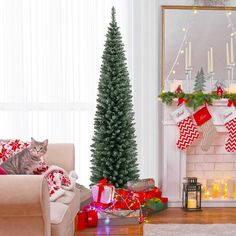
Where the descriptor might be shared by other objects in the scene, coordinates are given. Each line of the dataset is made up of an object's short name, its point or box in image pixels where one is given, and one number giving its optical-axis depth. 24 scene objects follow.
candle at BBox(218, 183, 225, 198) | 5.38
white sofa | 2.81
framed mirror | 5.52
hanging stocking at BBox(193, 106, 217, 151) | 5.19
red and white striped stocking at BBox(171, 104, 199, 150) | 5.19
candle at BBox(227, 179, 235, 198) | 5.35
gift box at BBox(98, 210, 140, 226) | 4.48
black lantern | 5.10
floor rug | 4.20
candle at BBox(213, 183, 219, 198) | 5.36
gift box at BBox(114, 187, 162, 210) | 4.70
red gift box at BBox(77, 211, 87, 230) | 4.38
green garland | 5.15
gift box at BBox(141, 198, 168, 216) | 4.87
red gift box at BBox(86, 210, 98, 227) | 4.44
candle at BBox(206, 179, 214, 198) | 5.38
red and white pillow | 4.03
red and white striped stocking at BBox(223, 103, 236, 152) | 5.19
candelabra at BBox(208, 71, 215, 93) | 5.47
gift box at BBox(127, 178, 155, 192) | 5.04
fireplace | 5.28
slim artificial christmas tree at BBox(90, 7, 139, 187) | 5.20
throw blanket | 3.87
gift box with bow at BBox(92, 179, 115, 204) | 4.67
